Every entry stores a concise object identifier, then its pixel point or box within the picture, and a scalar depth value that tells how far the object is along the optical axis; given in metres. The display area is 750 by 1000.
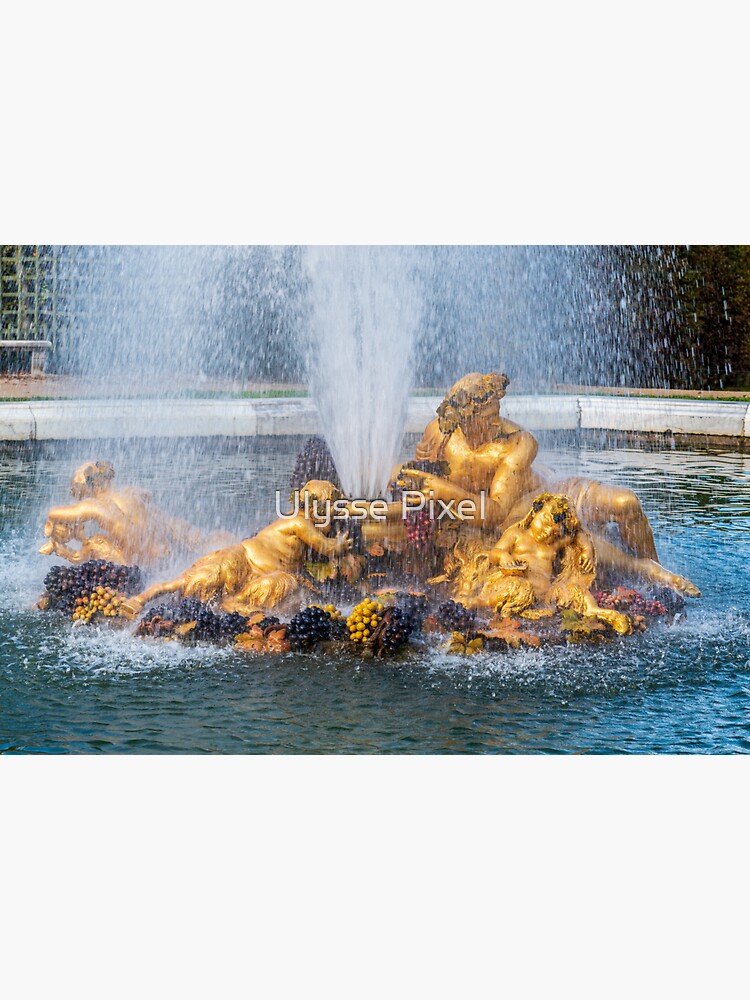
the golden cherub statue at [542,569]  6.46
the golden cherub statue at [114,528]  7.16
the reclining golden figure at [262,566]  6.52
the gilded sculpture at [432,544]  6.46
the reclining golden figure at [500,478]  7.07
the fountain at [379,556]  6.18
